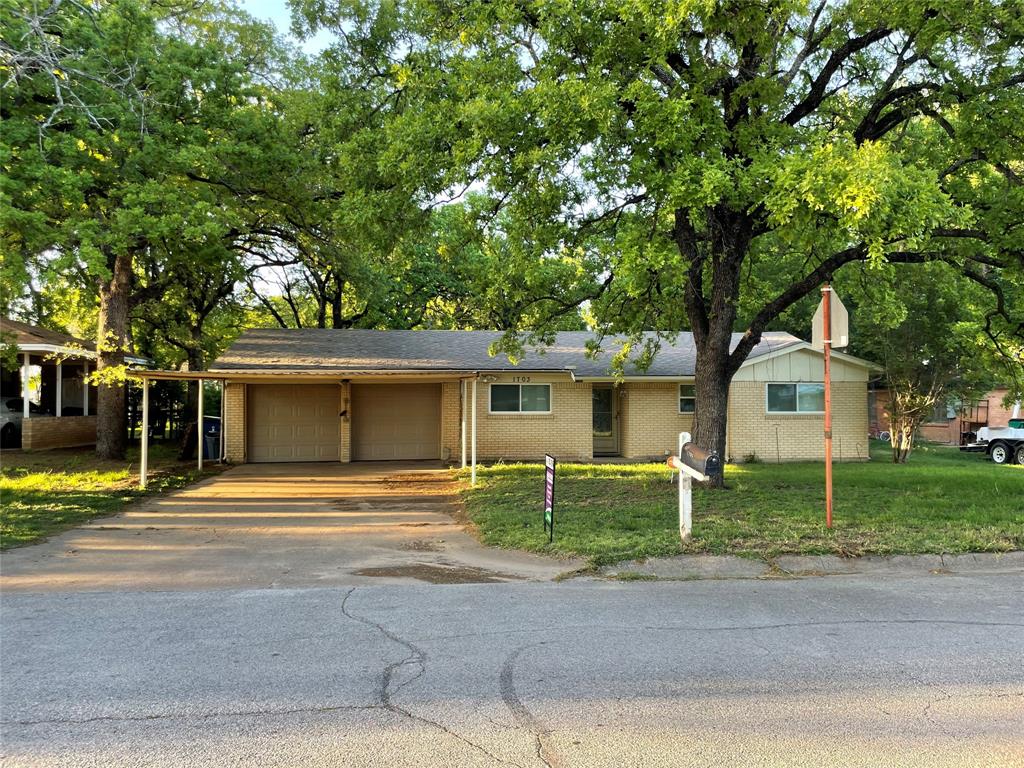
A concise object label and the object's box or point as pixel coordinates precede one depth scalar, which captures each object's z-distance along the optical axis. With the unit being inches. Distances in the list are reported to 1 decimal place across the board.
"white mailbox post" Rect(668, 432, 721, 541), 302.2
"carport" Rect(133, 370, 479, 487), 740.6
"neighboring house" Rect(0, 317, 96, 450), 741.3
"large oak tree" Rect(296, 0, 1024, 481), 326.0
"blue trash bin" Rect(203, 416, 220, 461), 741.9
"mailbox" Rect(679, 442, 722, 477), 290.3
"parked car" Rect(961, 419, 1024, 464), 850.8
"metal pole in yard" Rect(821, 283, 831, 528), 331.6
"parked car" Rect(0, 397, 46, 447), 762.2
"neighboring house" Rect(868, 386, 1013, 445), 1129.4
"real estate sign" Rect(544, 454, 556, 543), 323.3
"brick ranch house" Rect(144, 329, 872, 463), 752.3
